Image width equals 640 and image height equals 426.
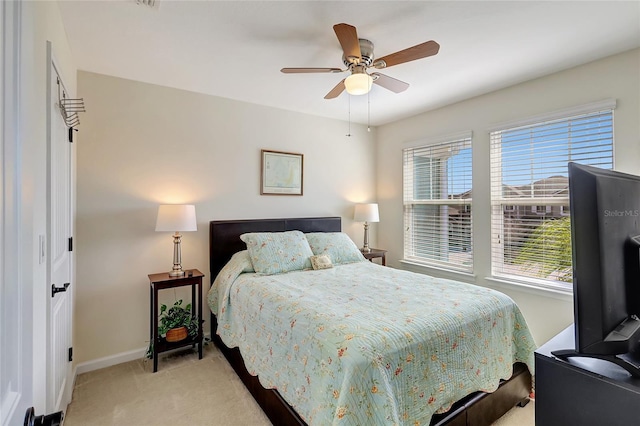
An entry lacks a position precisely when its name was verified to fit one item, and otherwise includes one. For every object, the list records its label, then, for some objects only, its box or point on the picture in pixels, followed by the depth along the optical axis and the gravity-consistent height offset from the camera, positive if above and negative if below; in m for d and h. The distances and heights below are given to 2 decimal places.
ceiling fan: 1.77 +1.02
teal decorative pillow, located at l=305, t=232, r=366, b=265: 3.27 -0.37
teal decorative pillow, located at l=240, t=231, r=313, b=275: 2.78 -0.37
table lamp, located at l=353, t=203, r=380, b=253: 3.96 -0.01
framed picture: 3.51 +0.49
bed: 1.34 -0.80
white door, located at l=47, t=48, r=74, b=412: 1.57 -0.22
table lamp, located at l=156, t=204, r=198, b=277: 2.60 -0.04
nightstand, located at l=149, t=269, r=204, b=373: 2.55 -0.78
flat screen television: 0.94 -0.17
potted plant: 2.71 -1.02
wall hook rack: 1.92 +0.75
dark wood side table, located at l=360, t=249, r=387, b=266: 3.87 -0.54
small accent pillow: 2.99 -0.48
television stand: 0.94 -0.60
